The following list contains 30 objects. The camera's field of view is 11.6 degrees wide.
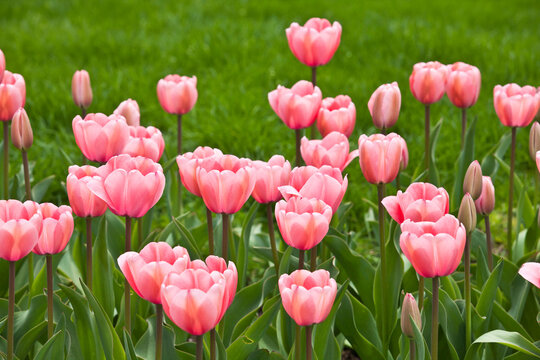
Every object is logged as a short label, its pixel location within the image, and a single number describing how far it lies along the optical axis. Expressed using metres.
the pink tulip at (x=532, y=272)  2.85
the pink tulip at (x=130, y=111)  3.21
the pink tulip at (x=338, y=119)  3.18
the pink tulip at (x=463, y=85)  3.28
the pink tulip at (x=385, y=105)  3.16
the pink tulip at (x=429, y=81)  3.25
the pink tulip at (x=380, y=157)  2.97
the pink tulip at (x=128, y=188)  2.88
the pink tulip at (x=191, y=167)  2.96
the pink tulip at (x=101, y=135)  3.05
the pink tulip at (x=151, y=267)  2.78
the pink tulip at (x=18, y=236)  2.83
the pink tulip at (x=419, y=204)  2.87
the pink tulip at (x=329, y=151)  3.05
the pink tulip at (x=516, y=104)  3.20
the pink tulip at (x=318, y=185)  2.91
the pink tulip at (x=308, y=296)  2.79
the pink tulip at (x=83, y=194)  2.93
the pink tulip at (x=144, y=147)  3.07
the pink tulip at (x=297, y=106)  3.15
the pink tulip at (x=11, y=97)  3.19
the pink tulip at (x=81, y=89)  3.33
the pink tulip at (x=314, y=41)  3.30
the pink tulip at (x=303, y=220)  2.86
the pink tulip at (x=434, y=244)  2.82
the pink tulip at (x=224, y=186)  2.90
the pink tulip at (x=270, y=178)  2.98
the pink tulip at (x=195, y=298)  2.74
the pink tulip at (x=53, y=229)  2.89
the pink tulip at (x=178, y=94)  3.33
